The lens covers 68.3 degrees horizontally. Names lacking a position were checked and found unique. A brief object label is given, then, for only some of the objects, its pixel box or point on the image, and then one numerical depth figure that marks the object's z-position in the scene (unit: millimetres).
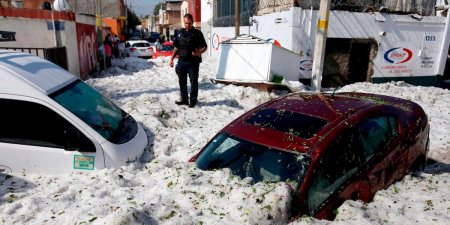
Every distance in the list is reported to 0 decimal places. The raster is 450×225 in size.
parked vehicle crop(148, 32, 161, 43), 50681
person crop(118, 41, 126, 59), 21339
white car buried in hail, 3826
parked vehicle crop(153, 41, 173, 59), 20781
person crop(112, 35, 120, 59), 21297
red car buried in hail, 3090
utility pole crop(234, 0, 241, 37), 14793
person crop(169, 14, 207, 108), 7359
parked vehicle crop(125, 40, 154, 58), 22061
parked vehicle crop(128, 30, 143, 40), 51938
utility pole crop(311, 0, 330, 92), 10448
